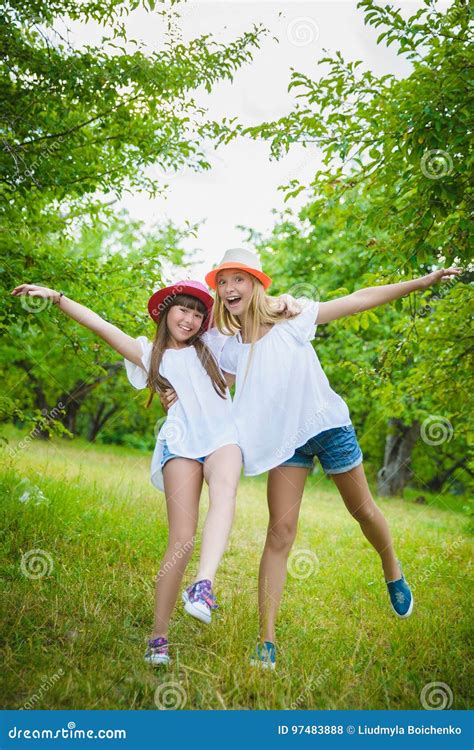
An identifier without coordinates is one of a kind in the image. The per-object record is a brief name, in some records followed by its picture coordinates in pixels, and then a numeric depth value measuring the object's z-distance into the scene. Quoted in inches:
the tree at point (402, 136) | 122.7
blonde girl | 119.7
